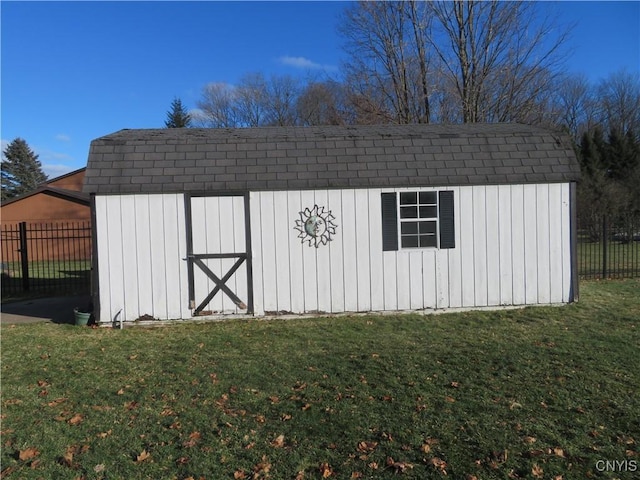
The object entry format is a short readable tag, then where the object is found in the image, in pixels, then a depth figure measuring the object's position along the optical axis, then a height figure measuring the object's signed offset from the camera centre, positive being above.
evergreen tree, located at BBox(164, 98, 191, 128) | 46.81 +11.35
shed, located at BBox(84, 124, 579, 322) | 8.54 +0.12
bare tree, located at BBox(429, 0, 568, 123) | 25.20 +7.74
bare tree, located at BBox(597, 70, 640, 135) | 42.50 +9.94
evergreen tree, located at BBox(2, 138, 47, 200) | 54.21 +7.66
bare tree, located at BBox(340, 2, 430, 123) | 27.58 +8.80
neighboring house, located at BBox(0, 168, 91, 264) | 25.14 +1.31
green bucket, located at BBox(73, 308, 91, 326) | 8.50 -1.46
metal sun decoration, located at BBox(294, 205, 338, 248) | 8.75 +0.08
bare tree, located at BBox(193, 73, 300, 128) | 41.84 +10.81
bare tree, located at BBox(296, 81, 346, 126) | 35.41 +10.08
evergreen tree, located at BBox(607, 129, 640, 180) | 37.59 +5.48
